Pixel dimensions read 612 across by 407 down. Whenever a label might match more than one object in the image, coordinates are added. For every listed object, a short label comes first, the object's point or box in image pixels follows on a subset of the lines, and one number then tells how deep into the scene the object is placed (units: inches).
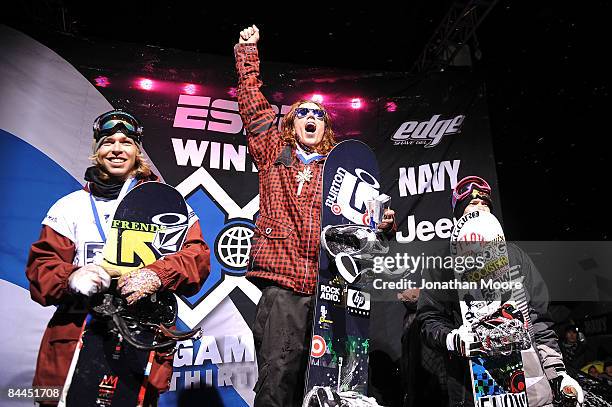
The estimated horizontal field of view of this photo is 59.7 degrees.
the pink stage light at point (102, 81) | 153.9
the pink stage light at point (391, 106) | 171.5
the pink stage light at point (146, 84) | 157.5
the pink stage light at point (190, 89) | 161.0
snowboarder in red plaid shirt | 97.4
